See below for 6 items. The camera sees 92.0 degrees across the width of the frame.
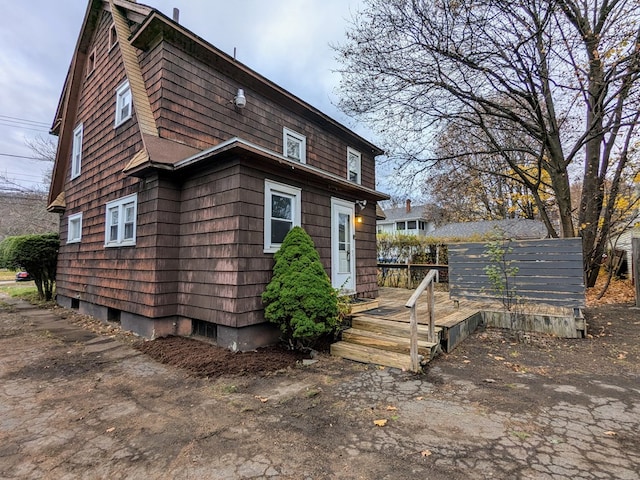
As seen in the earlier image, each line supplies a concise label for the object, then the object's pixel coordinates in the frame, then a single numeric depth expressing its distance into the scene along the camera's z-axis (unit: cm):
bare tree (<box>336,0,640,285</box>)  684
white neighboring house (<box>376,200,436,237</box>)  3455
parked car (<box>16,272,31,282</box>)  1962
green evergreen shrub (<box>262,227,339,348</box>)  479
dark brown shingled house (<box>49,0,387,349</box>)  520
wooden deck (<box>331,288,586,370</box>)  464
